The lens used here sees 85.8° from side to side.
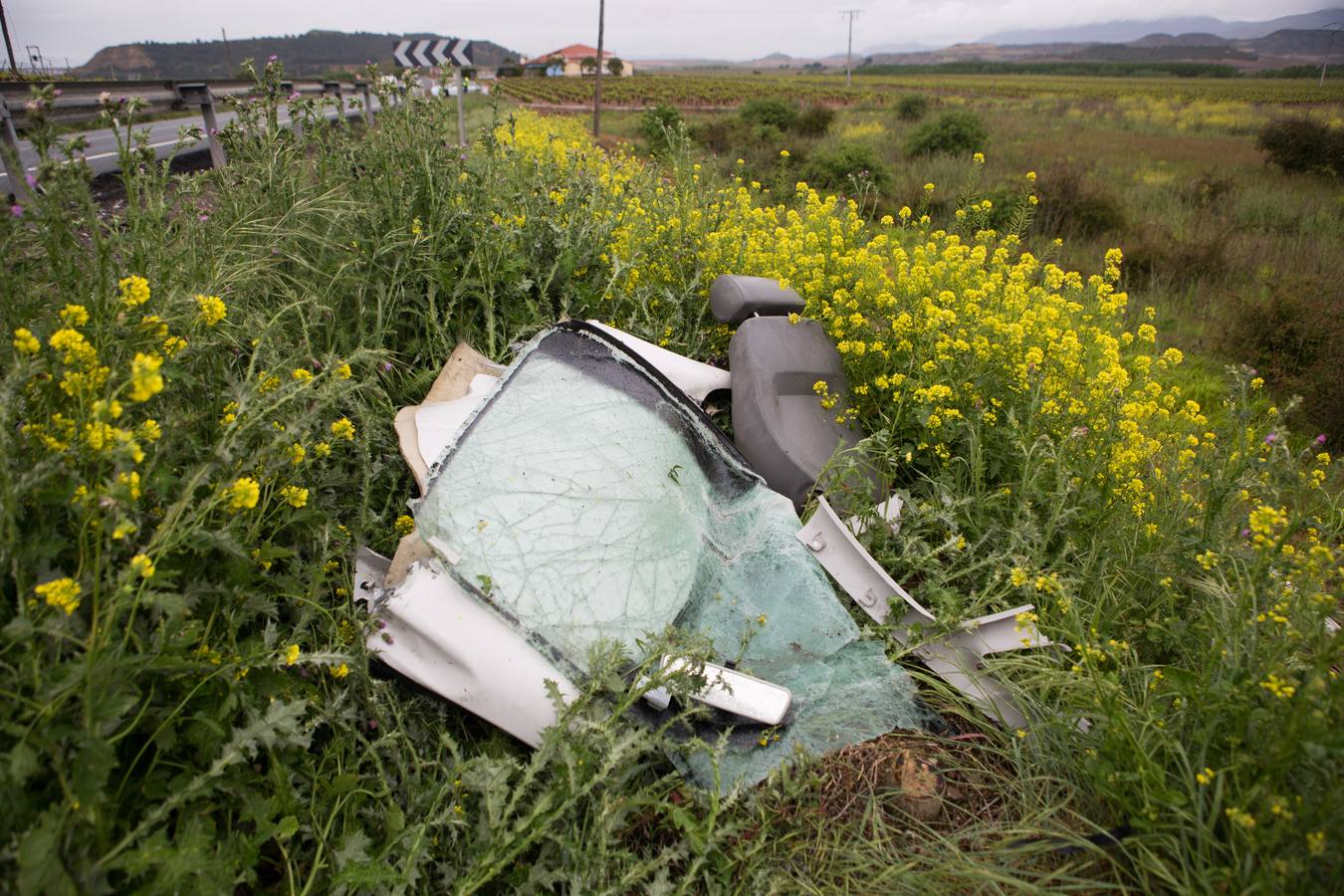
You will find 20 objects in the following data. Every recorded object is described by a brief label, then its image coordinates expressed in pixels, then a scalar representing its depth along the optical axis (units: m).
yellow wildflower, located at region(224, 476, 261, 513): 1.52
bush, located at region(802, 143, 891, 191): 13.11
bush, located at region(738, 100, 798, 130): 21.00
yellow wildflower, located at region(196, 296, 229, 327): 1.79
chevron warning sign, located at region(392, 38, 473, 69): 11.29
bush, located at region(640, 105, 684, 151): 17.94
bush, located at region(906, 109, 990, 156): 16.48
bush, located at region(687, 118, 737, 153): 19.36
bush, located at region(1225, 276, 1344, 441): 5.67
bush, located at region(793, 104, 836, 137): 20.67
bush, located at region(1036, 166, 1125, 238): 10.43
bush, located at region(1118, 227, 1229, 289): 8.61
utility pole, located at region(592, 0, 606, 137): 23.36
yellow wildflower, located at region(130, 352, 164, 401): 1.34
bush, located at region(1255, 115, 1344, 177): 13.87
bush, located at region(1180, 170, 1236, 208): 12.39
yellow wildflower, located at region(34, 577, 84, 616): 1.23
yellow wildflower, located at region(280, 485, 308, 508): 1.84
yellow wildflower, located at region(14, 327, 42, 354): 1.40
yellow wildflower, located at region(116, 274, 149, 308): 1.66
